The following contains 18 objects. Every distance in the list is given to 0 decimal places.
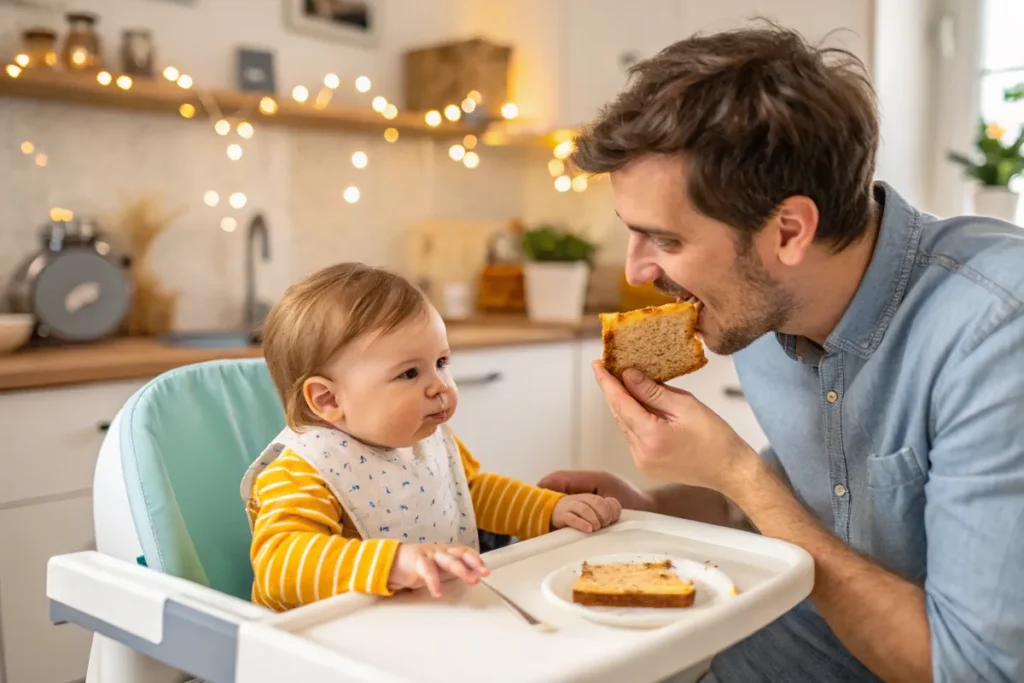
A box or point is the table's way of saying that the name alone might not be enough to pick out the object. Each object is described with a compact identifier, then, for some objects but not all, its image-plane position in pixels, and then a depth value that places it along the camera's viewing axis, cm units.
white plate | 91
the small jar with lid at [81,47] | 253
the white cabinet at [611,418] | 311
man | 110
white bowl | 220
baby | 116
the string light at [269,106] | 289
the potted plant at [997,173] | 298
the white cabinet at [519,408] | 283
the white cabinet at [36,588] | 202
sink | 269
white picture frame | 316
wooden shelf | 244
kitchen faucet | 306
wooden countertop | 201
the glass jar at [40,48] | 245
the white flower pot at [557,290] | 326
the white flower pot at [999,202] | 298
